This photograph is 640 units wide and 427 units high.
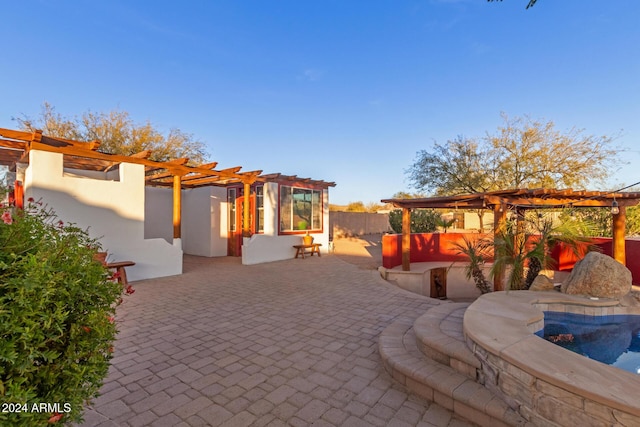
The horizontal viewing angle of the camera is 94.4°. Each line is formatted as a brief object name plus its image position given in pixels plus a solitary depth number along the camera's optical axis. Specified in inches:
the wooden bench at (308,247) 427.8
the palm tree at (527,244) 199.9
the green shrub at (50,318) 45.0
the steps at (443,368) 85.3
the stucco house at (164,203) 241.4
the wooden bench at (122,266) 244.4
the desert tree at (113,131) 574.6
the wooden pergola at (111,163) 228.1
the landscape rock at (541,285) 189.5
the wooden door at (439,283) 350.0
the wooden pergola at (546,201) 234.8
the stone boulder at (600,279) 170.9
